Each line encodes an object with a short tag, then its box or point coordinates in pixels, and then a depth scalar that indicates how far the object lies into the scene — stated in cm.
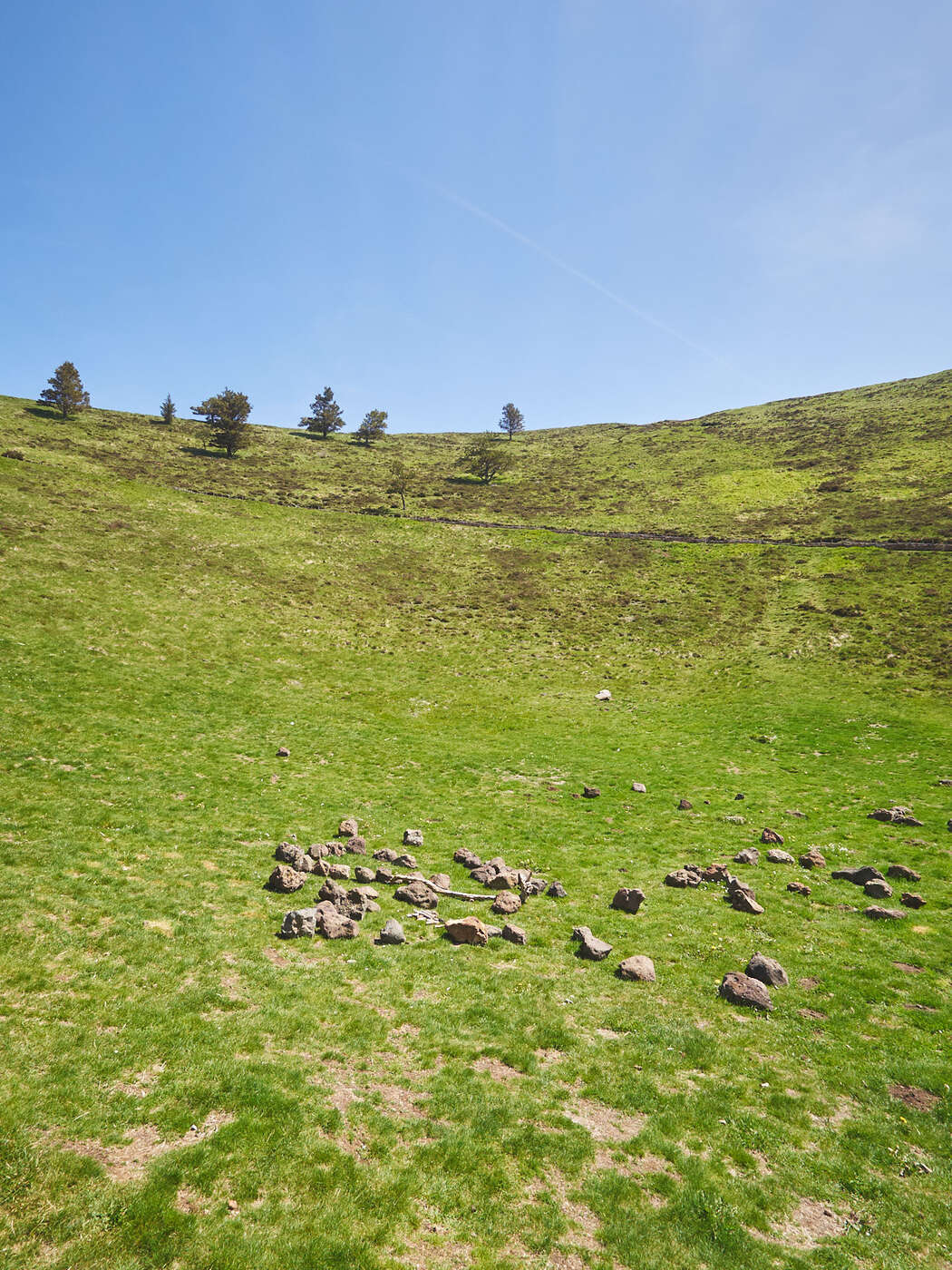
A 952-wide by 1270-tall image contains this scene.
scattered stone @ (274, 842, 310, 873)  2222
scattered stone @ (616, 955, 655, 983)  1684
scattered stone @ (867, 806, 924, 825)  2802
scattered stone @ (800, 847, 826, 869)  2411
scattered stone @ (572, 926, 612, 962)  1784
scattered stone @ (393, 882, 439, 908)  2047
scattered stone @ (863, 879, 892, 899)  2142
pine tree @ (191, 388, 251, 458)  12544
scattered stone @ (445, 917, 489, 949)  1841
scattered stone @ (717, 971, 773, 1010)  1576
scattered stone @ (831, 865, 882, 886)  2259
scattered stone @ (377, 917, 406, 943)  1805
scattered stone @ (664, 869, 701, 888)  2270
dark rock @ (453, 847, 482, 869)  2358
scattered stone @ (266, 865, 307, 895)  2027
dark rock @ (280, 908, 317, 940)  1778
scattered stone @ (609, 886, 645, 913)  2075
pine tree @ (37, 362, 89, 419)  11844
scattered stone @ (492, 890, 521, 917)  2039
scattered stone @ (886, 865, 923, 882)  2245
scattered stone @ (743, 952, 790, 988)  1664
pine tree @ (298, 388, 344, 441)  17050
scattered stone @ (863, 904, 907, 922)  1992
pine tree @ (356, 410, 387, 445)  16888
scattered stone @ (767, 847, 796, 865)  2455
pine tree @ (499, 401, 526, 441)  18812
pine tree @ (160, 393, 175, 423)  14750
